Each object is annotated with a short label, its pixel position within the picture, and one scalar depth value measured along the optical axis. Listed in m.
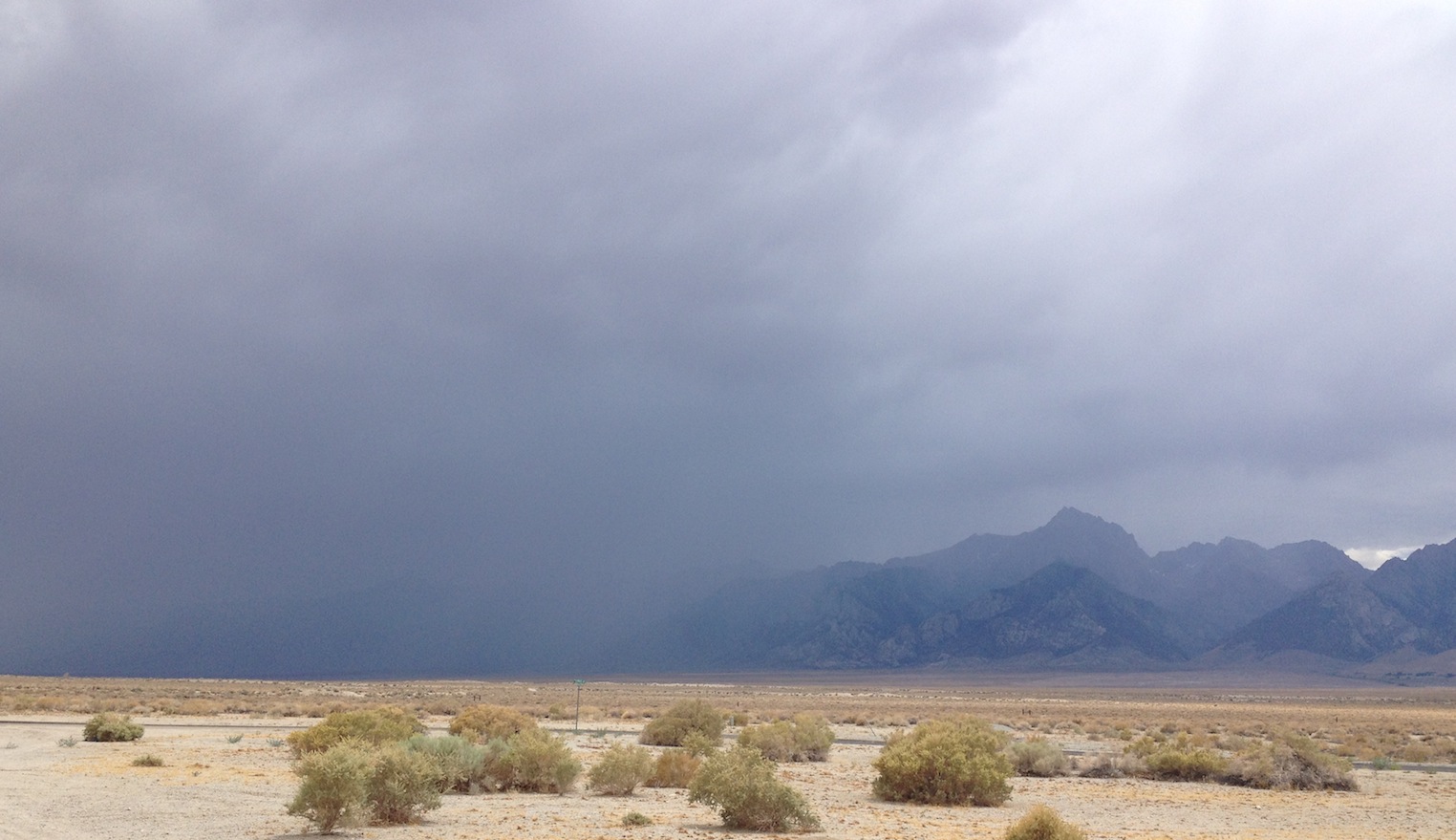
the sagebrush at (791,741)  35.78
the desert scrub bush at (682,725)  40.19
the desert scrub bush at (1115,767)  33.62
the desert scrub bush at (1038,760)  33.47
